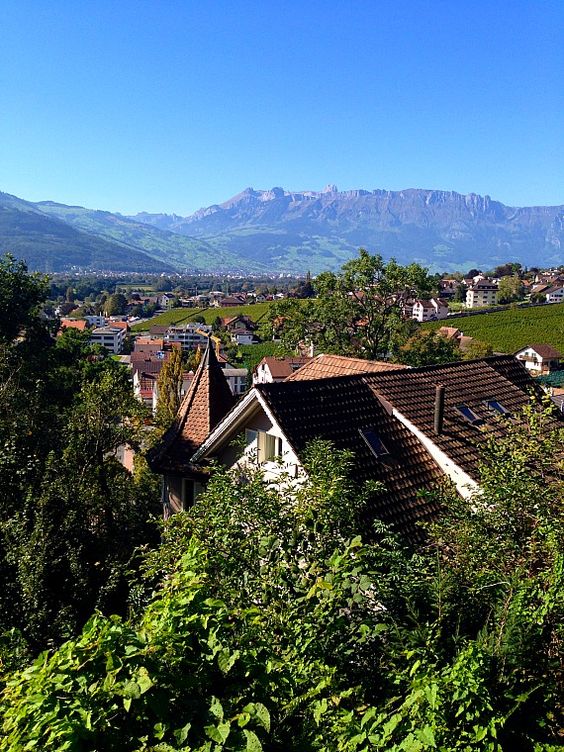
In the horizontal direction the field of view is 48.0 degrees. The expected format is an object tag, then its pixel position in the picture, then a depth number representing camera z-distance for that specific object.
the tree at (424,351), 30.23
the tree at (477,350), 61.84
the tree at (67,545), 9.68
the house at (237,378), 78.38
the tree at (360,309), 30.11
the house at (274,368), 71.06
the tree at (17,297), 30.28
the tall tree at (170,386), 29.30
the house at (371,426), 12.80
